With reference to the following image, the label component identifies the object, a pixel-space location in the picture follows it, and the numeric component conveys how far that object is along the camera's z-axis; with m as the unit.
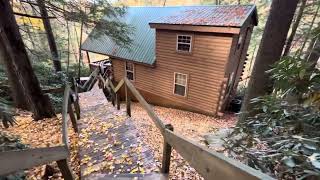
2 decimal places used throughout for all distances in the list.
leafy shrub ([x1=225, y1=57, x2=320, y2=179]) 0.83
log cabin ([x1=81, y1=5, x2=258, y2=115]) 6.26
